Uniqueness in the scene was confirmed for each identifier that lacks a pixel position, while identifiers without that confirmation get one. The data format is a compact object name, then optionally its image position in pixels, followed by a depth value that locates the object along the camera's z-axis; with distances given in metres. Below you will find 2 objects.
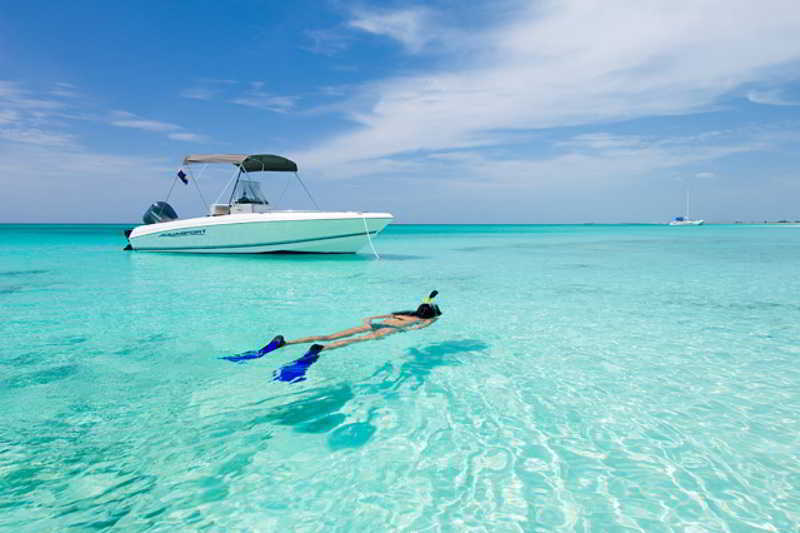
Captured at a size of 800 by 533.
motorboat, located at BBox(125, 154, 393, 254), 14.14
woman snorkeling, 3.96
